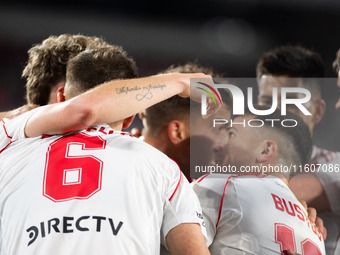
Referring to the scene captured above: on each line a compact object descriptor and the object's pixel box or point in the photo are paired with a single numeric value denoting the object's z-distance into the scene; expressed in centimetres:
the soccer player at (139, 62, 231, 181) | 1268
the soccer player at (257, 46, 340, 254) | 1282
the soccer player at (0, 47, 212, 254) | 1160
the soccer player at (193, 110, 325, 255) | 1200
